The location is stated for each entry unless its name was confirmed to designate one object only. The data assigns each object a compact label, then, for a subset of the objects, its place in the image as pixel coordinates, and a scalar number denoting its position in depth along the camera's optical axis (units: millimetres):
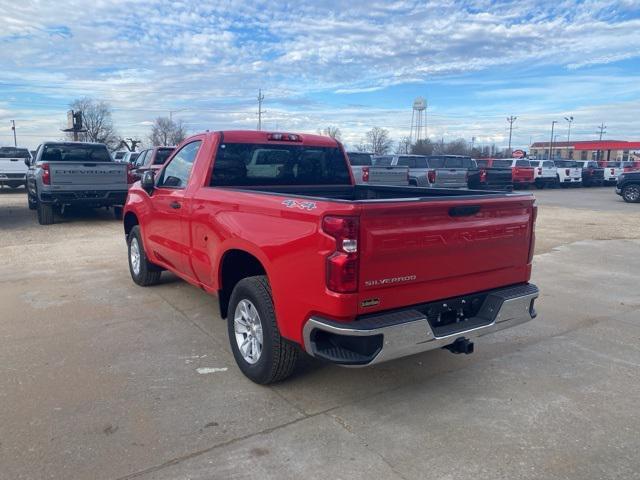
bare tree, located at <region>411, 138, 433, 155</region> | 85938
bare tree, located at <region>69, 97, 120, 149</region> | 76675
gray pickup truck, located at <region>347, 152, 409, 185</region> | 16772
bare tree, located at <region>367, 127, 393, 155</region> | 89000
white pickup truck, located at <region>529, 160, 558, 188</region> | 29359
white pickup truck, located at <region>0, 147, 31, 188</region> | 21797
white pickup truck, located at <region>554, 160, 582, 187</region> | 30811
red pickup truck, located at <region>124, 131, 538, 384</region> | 3260
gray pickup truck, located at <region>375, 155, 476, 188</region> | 19500
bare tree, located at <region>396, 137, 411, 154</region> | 86538
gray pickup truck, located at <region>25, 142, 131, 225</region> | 12188
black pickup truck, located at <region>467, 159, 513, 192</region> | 25000
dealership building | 94188
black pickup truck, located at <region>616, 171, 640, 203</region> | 21922
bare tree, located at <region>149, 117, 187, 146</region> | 78156
